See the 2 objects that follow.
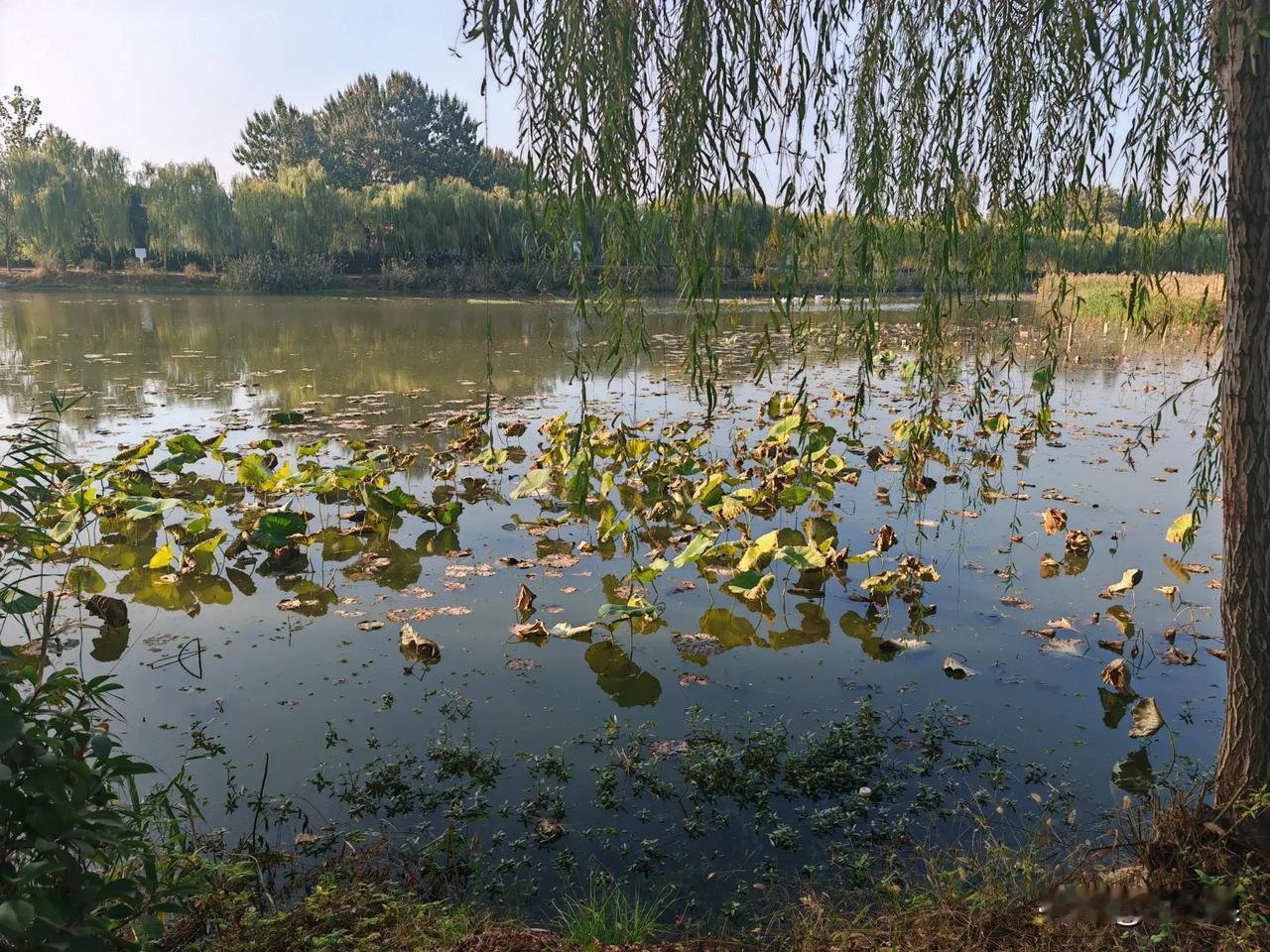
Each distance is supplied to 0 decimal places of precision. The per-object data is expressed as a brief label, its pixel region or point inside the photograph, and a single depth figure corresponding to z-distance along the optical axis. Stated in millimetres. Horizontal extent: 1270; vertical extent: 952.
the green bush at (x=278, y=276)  27906
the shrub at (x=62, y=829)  1045
